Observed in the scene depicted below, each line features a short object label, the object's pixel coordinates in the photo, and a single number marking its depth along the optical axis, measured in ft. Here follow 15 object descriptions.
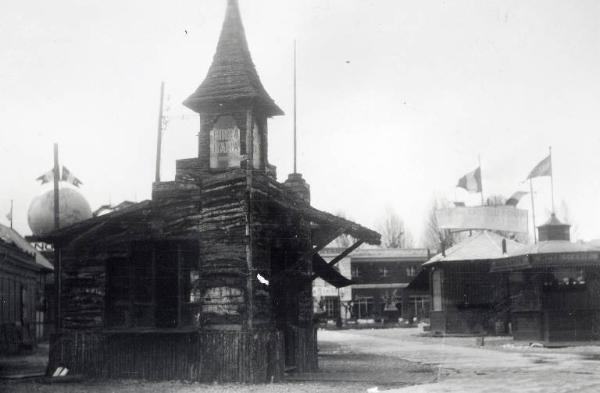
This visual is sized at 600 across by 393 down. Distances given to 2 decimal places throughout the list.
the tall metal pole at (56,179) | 102.17
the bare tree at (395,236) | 314.55
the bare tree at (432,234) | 276.00
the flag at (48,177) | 110.73
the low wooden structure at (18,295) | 97.50
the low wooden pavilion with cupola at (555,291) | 98.17
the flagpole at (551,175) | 110.26
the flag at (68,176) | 113.50
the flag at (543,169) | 110.42
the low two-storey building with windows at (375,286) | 232.41
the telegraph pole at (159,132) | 116.26
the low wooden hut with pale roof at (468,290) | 129.90
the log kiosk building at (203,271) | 57.06
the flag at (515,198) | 171.83
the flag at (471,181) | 147.02
